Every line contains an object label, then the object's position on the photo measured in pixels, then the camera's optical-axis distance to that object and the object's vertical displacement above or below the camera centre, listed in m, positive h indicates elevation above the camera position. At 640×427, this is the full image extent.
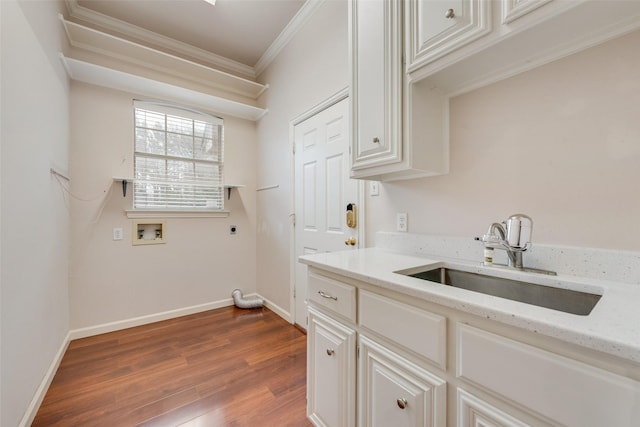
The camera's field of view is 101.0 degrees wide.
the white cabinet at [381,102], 1.30 +0.58
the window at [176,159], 2.75 +0.60
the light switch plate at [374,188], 1.84 +0.17
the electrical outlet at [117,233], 2.62 -0.20
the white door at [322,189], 2.11 +0.20
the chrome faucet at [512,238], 1.05 -0.11
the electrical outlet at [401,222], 1.66 -0.06
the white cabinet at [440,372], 0.56 -0.45
